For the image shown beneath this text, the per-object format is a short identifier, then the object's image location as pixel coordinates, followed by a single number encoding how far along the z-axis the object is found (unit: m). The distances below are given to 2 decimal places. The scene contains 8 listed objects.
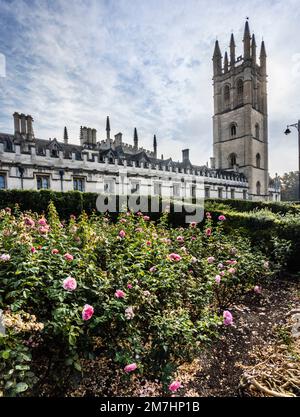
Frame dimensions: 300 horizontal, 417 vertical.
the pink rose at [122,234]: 4.01
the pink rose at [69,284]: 2.13
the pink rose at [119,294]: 2.45
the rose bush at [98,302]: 2.14
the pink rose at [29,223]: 3.89
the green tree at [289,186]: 65.75
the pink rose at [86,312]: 2.05
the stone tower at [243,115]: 40.47
